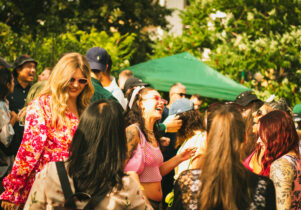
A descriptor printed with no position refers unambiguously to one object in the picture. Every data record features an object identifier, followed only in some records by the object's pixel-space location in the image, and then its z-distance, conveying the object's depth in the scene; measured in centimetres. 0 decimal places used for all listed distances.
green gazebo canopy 1042
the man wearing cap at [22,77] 628
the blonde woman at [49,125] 295
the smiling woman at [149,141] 365
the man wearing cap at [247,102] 555
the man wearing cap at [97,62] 434
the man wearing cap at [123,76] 743
